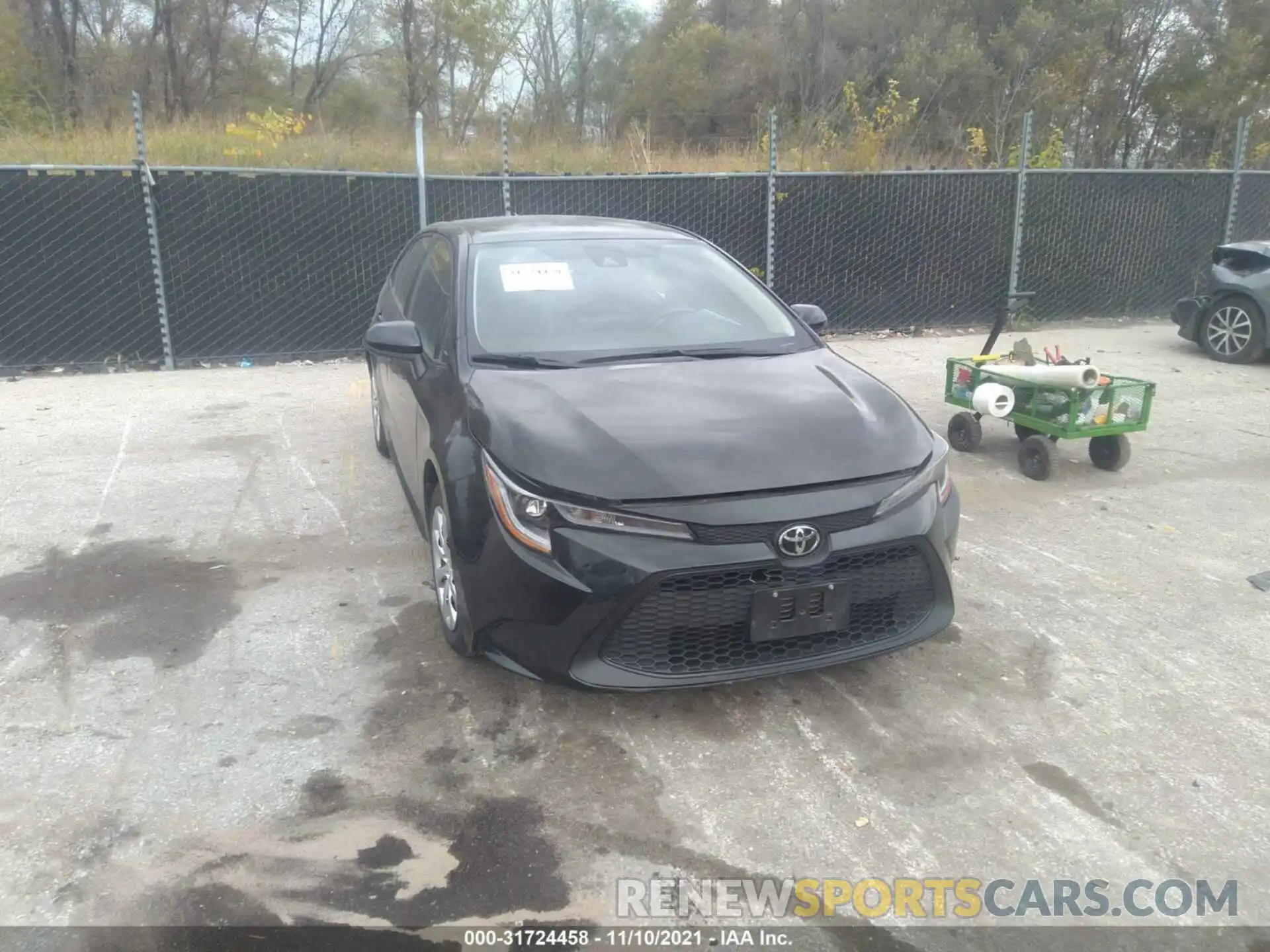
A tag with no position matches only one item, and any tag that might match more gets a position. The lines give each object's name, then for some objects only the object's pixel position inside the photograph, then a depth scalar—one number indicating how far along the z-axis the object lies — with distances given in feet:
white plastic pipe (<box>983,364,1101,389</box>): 18.11
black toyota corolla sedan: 9.65
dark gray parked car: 29.86
